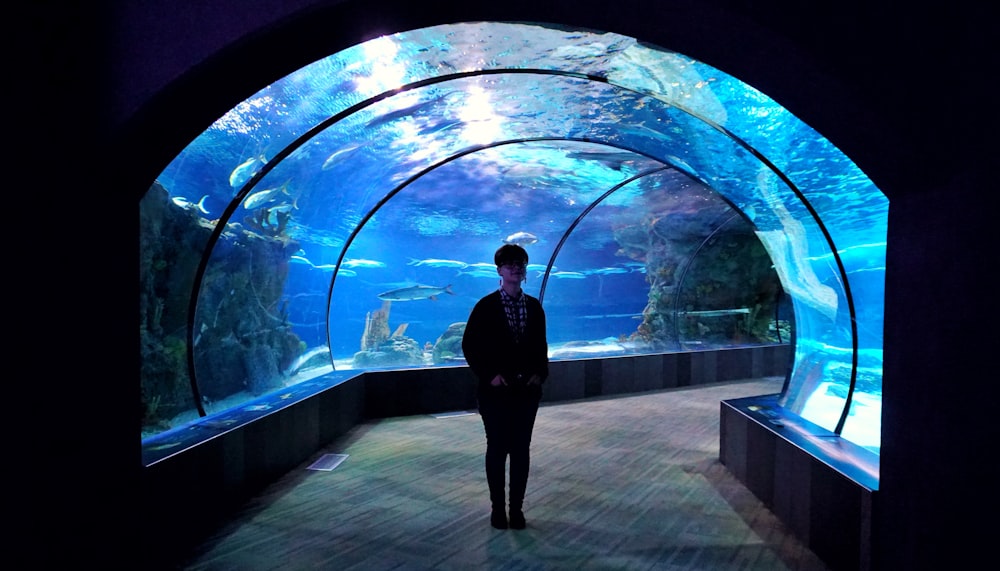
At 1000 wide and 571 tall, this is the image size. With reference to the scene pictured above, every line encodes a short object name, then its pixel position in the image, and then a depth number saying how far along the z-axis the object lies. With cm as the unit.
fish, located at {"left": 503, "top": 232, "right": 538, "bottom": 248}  1675
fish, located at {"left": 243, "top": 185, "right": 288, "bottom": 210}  664
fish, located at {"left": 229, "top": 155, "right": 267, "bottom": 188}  588
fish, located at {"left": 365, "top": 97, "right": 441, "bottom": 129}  688
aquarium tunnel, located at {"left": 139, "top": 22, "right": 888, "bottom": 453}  500
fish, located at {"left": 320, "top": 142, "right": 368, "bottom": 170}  766
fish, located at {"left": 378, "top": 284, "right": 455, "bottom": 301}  1603
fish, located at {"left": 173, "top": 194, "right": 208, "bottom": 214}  602
